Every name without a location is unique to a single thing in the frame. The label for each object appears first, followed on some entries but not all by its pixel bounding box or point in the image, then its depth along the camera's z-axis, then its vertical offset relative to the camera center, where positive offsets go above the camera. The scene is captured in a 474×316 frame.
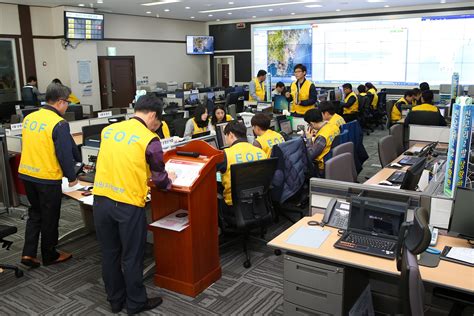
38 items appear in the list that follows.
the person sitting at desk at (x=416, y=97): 8.62 -0.55
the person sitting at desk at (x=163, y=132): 5.02 -0.68
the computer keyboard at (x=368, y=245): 2.42 -1.00
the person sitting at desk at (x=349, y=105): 9.66 -0.77
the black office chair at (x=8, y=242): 3.40 -1.38
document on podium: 3.10 -0.71
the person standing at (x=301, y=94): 6.90 -0.37
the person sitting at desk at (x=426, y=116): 6.04 -0.64
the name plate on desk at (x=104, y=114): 6.42 -0.60
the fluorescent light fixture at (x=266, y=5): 10.09 +1.59
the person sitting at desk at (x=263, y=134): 4.32 -0.63
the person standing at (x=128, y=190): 2.74 -0.74
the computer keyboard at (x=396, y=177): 3.90 -0.97
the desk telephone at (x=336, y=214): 2.85 -0.95
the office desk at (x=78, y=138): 5.59 -0.84
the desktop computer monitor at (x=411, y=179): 2.84 -0.71
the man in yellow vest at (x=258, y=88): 8.80 -0.33
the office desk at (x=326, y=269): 2.26 -1.07
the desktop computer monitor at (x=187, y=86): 12.51 -0.39
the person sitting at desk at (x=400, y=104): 8.69 -0.68
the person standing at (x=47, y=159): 3.43 -0.67
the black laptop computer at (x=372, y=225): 2.52 -0.93
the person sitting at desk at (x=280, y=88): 8.94 -0.35
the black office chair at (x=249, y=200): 3.51 -1.05
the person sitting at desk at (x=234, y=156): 3.63 -0.71
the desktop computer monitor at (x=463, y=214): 2.47 -0.83
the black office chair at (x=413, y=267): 1.56 -0.71
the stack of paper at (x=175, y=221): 3.13 -1.09
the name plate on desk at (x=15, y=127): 5.49 -0.65
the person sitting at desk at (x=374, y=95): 10.41 -0.63
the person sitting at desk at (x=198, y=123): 5.43 -0.63
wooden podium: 3.14 -1.18
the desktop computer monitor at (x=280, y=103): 7.03 -0.52
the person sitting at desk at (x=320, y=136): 4.79 -0.72
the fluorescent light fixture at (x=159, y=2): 9.63 +1.56
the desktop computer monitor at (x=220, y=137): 4.78 -0.71
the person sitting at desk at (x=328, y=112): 5.46 -0.51
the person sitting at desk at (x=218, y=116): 5.58 -0.56
